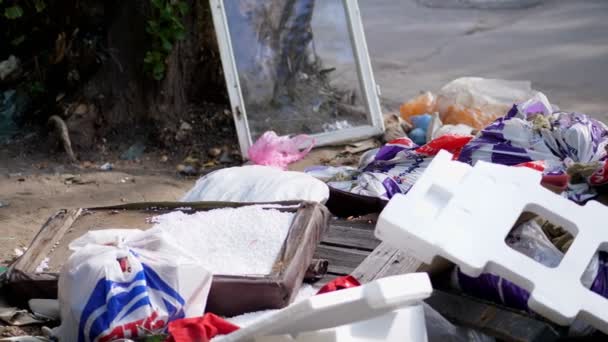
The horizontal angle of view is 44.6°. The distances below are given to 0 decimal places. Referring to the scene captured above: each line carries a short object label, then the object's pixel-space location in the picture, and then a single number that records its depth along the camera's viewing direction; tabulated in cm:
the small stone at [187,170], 481
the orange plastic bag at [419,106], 511
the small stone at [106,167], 485
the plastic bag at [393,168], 348
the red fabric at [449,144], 362
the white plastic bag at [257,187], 318
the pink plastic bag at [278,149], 462
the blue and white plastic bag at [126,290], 218
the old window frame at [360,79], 482
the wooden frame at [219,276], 235
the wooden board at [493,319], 202
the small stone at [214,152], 498
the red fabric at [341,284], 225
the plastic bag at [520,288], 210
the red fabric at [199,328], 207
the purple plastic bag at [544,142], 319
